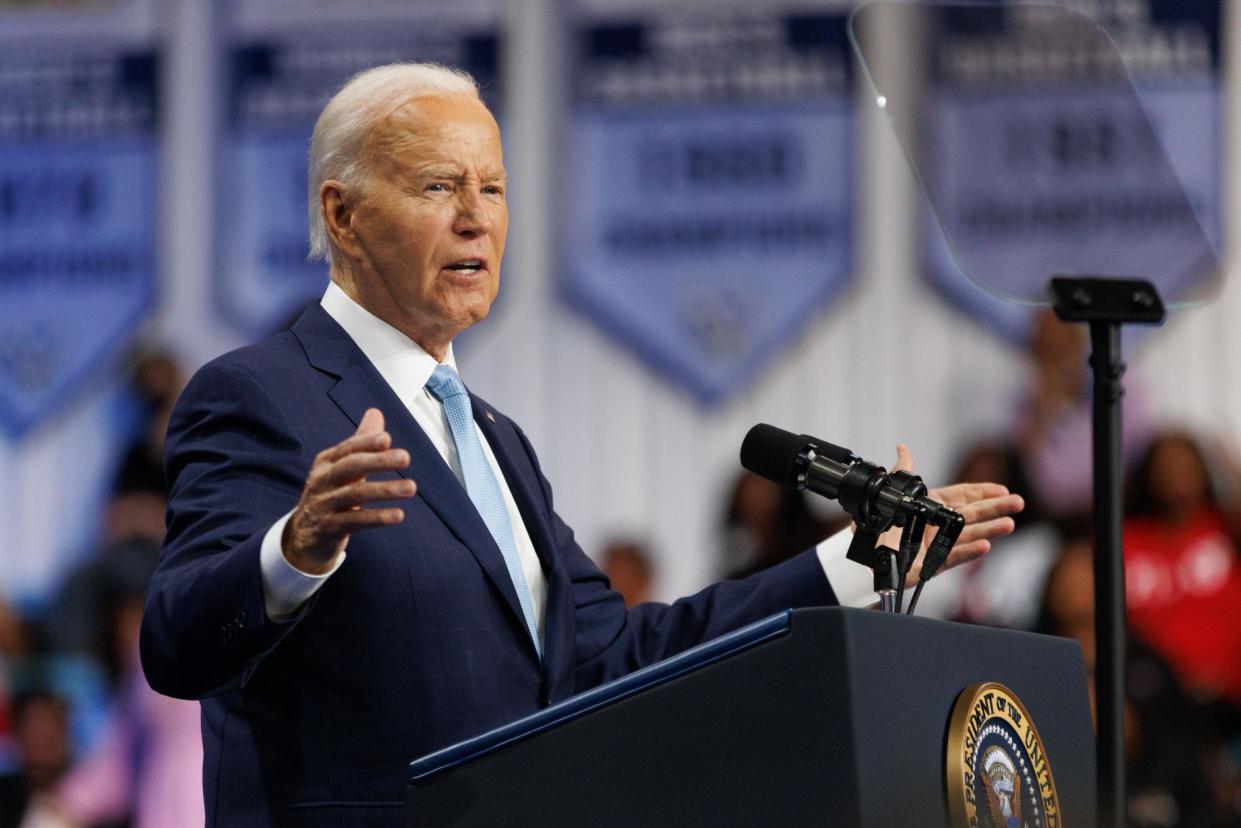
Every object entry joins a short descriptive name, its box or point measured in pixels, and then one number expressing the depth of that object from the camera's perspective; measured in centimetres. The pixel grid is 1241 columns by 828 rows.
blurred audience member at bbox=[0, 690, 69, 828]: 1143
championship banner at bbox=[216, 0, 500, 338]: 1248
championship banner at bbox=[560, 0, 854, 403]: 1189
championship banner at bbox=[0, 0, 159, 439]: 1289
